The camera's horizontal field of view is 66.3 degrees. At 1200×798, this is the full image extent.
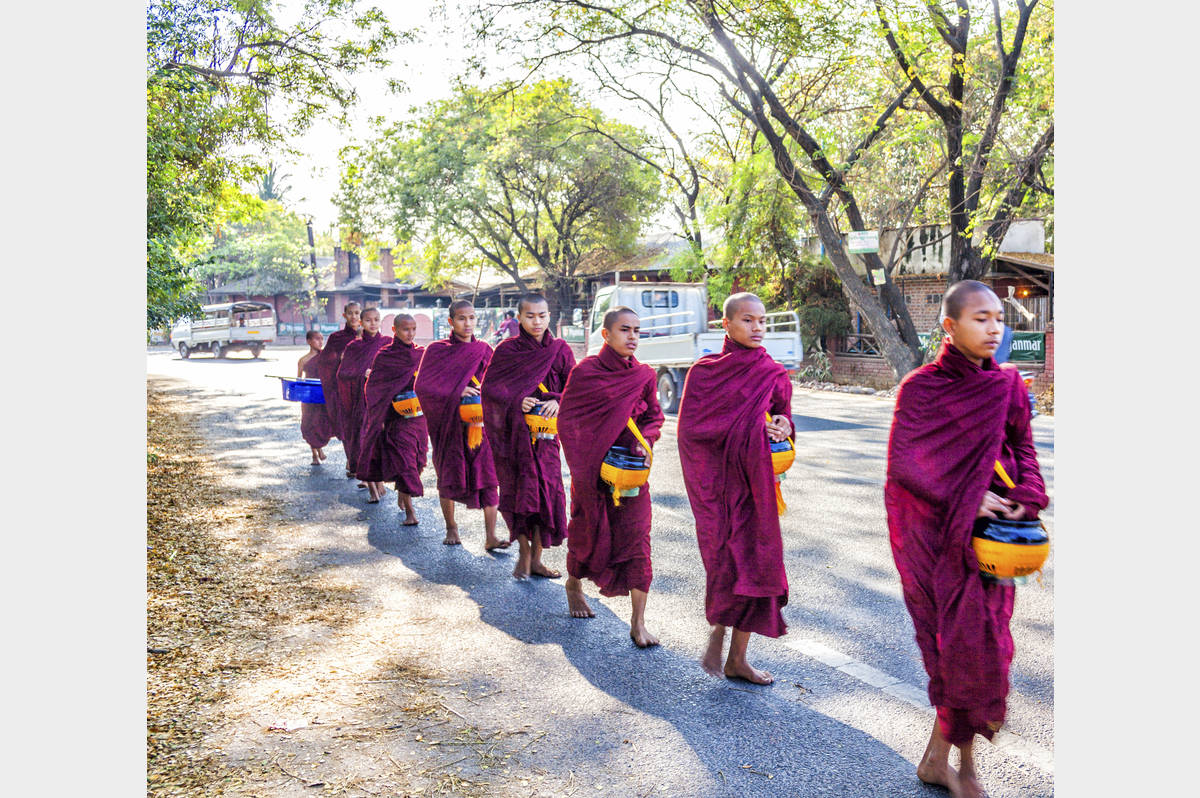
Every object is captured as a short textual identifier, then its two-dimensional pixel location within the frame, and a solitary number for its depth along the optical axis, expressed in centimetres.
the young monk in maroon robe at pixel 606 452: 498
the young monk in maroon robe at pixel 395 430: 816
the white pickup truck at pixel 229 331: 3766
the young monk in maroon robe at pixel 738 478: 425
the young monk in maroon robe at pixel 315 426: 1154
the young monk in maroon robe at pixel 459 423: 712
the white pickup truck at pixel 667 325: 1619
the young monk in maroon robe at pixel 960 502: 314
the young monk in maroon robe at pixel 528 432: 616
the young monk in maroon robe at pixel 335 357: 1009
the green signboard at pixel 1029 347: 1811
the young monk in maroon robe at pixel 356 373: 956
